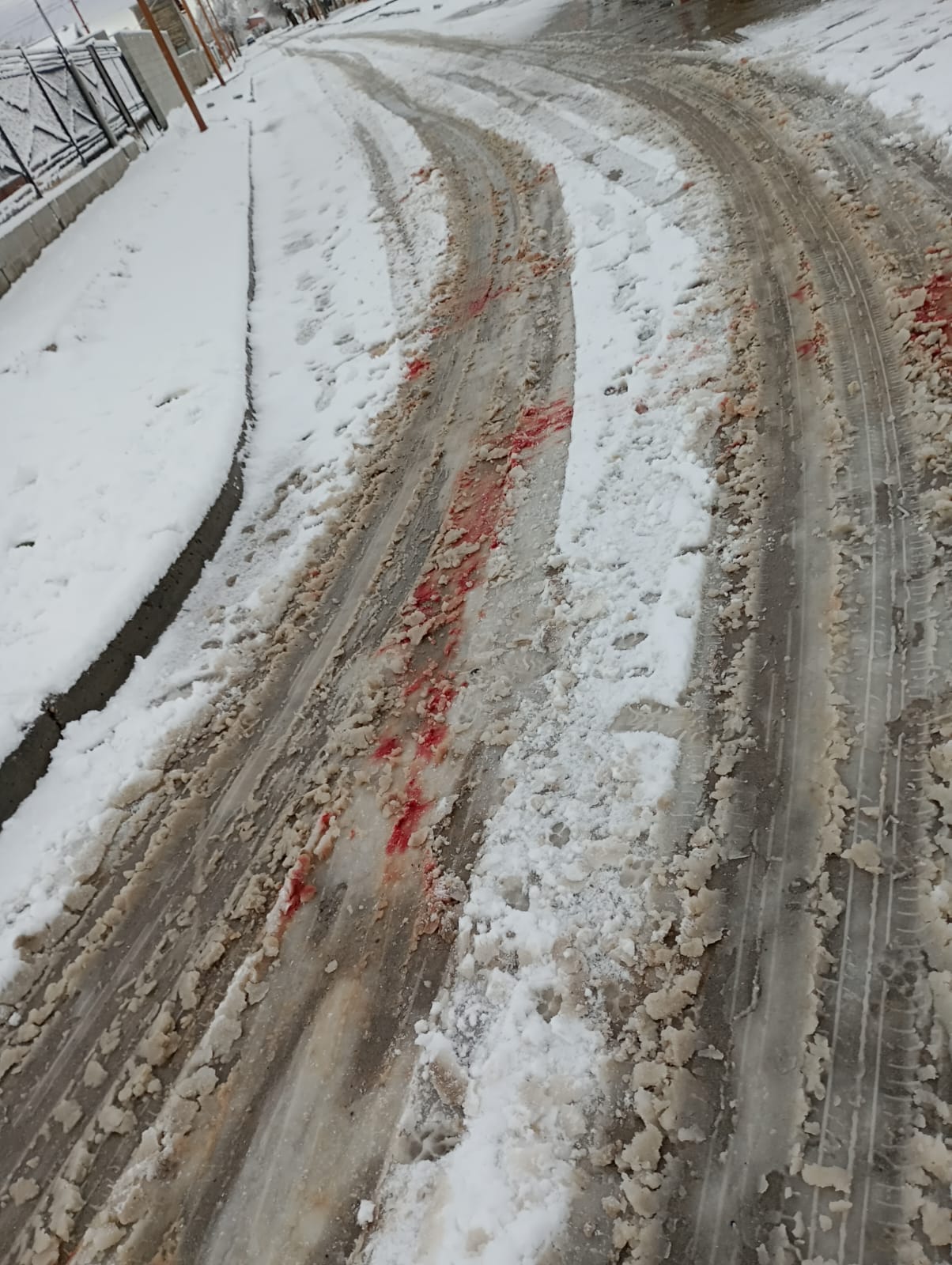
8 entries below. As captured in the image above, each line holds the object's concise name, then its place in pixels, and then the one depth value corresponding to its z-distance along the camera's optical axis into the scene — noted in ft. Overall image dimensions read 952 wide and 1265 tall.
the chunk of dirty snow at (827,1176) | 5.97
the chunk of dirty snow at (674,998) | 7.18
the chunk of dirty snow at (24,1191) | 7.67
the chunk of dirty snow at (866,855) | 7.54
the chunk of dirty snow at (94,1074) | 8.37
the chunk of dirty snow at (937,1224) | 5.54
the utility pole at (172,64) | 46.75
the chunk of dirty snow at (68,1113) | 8.13
